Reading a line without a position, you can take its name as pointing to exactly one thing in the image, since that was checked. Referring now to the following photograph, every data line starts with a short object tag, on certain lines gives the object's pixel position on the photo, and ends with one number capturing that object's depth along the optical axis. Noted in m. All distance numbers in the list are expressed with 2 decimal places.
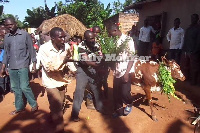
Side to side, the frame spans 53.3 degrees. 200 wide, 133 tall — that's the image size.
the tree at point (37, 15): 21.81
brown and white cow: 4.56
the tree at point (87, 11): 16.72
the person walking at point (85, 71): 4.12
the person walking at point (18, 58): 4.70
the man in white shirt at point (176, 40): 6.95
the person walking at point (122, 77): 4.09
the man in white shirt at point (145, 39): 9.45
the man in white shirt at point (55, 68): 3.54
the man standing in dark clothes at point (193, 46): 6.31
